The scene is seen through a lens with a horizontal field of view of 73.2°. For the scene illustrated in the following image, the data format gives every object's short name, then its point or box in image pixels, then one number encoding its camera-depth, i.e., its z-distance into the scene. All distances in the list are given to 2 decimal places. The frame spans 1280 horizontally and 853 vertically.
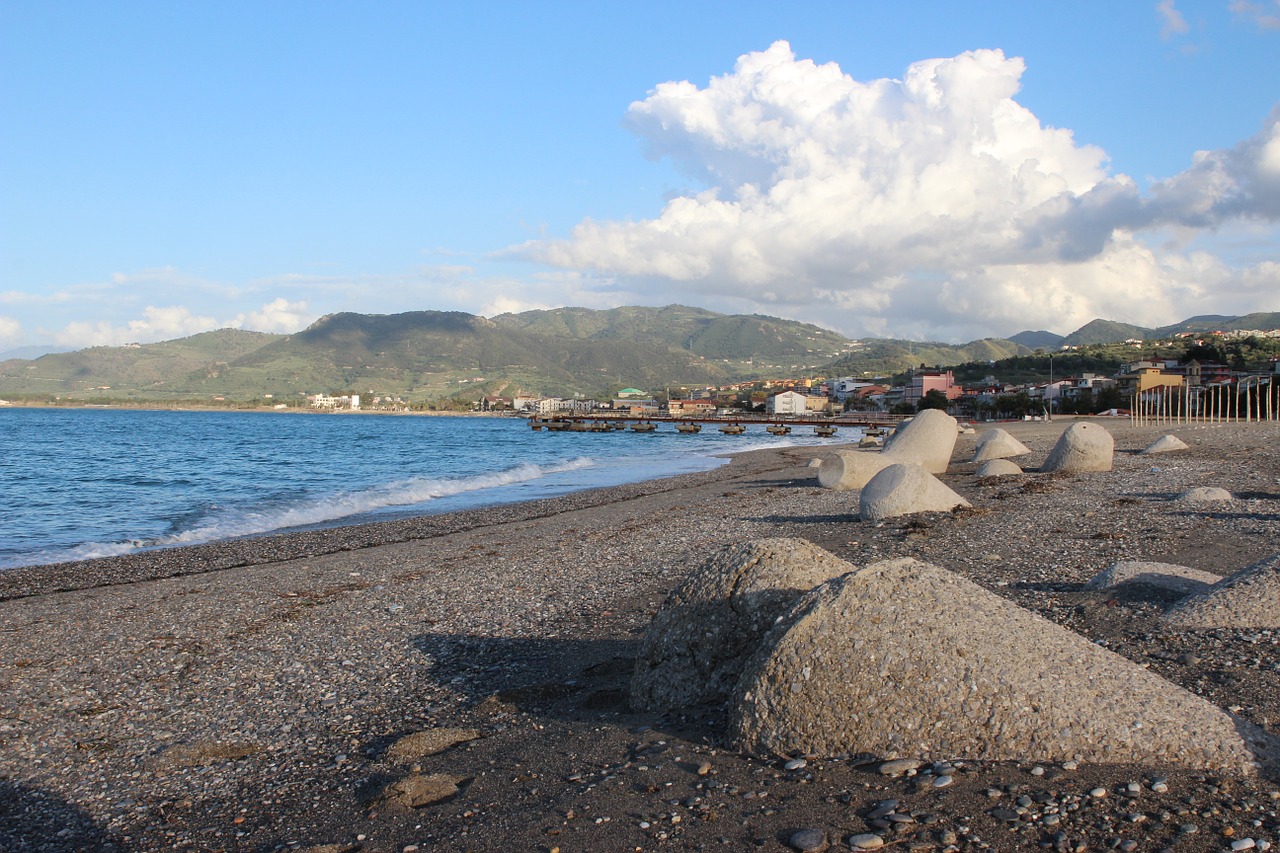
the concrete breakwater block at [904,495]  14.58
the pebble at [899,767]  4.35
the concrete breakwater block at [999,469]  21.88
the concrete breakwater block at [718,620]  5.86
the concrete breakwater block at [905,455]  21.36
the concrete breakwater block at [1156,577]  7.48
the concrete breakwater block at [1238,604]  6.39
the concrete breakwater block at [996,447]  28.19
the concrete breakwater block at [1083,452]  21.34
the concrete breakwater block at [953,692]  4.36
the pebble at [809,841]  3.75
